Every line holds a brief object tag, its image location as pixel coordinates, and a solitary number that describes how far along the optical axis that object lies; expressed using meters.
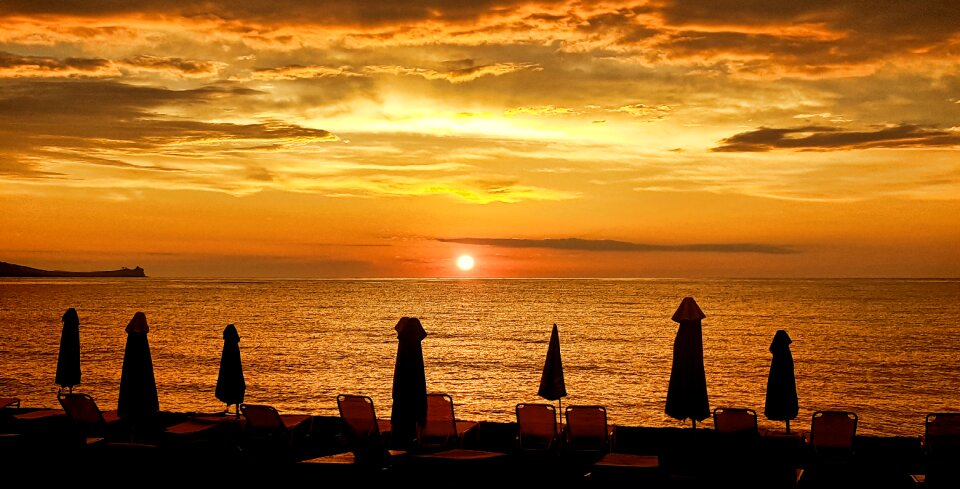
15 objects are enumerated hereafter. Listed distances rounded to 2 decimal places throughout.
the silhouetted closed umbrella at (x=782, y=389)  15.29
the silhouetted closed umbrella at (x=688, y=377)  13.95
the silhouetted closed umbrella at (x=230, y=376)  16.41
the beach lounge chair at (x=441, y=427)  13.50
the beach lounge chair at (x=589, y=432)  12.93
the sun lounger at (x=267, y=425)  13.77
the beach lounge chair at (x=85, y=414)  13.97
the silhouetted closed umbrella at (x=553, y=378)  14.44
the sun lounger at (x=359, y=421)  12.95
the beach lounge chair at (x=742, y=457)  10.38
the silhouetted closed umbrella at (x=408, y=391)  12.76
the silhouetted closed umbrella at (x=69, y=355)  18.14
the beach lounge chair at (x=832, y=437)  12.80
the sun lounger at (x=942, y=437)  11.53
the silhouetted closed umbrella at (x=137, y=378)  14.52
